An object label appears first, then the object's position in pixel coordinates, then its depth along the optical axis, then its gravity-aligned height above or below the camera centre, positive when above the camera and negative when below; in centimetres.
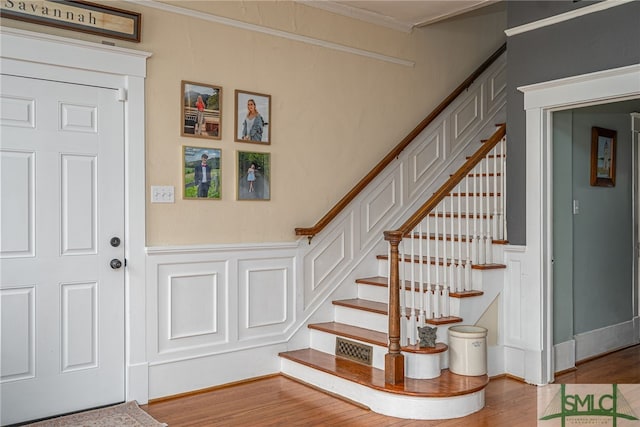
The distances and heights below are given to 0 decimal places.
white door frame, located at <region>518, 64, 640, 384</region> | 423 -5
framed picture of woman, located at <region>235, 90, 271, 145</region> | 421 +70
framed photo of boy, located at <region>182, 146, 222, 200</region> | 397 +28
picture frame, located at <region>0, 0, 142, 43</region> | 332 +119
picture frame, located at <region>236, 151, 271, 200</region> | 422 +27
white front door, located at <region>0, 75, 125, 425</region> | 336 -22
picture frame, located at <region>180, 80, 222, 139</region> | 397 +71
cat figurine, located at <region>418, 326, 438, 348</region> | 376 -82
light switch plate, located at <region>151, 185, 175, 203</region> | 385 +12
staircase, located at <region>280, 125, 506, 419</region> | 358 -77
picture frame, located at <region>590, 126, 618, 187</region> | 490 +48
